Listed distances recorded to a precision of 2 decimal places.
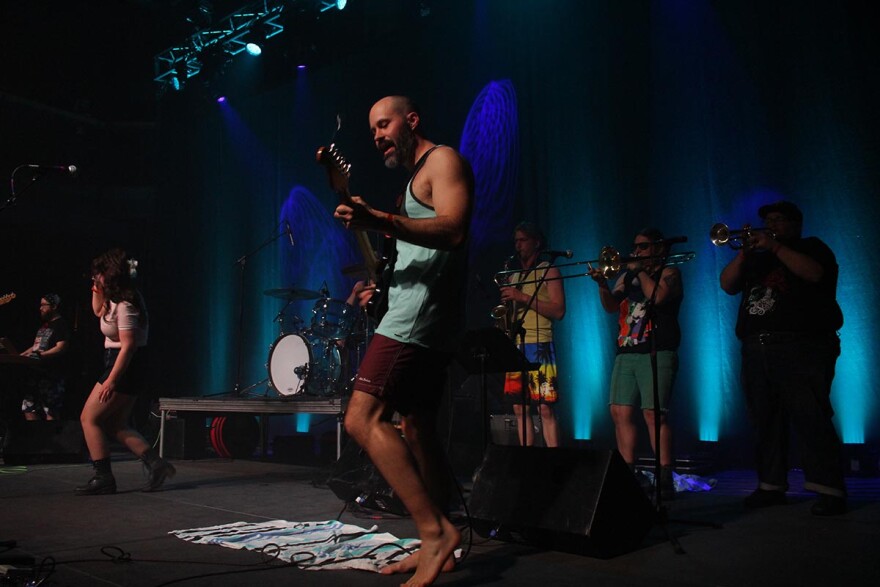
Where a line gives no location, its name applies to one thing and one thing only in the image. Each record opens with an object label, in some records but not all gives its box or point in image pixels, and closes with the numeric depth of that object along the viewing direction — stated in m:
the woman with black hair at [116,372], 5.55
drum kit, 8.45
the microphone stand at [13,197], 5.01
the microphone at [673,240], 3.95
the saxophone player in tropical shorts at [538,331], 6.00
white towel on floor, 3.29
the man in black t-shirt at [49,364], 9.39
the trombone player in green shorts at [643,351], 5.30
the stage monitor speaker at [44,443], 8.30
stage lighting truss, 11.21
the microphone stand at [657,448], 3.55
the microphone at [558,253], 4.68
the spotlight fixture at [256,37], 11.57
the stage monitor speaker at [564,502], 3.33
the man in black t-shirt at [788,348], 4.53
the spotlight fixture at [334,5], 10.43
